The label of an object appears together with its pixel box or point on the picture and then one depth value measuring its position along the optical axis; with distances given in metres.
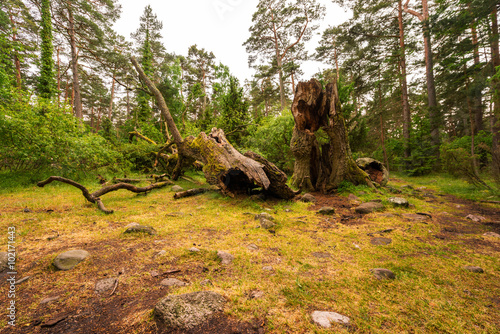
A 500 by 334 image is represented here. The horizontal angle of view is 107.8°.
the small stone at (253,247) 2.62
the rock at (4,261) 1.95
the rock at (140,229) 2.98
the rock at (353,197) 5.57
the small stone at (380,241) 2.81
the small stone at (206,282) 1.77
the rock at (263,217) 3.86
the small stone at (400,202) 4.71
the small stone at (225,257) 2.22
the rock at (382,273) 1.93
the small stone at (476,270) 2.01
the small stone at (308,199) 5.62
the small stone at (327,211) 4.48
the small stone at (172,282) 1.76
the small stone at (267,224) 3.48
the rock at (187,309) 1.24
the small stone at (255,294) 1.58
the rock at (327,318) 1.29
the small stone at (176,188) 6.78
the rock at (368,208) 4.50
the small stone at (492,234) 2.94
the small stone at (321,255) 2.42
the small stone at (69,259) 1.97
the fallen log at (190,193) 5.94
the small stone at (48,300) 1.46
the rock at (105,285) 1.65
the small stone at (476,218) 3.71
